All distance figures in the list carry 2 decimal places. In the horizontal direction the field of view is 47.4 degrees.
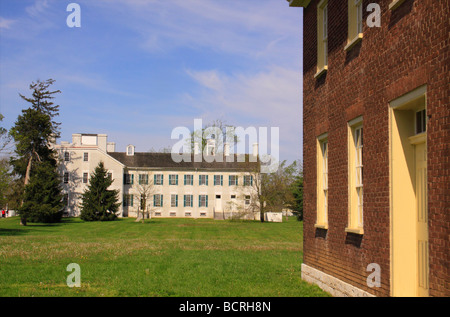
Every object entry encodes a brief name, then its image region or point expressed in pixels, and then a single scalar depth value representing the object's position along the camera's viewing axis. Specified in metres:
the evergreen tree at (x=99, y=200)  58.47
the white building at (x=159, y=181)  66.06
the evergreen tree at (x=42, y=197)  50.03
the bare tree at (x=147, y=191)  63.31
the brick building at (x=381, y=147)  6.21
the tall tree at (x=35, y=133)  53.44
